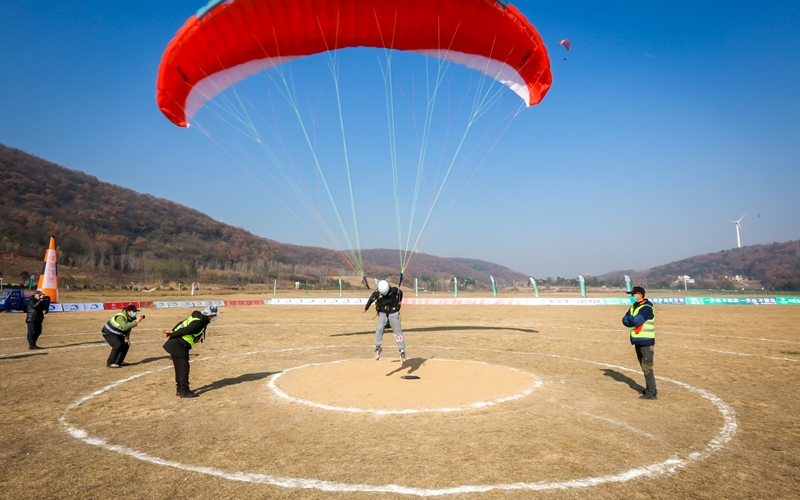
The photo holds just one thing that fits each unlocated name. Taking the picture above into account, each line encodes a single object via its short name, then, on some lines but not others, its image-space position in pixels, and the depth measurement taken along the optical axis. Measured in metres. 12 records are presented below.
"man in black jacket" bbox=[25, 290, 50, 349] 13.91
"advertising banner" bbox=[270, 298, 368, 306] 40.75
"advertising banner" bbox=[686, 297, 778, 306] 34.53
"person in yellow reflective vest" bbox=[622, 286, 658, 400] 8.00
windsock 29.78
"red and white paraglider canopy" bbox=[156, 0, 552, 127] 12.47
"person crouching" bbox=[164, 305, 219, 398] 8.28
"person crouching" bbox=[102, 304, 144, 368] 11.30
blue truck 30.91
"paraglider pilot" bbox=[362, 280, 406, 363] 10.55
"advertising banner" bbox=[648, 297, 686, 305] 35.12
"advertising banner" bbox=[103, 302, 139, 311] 33.75
